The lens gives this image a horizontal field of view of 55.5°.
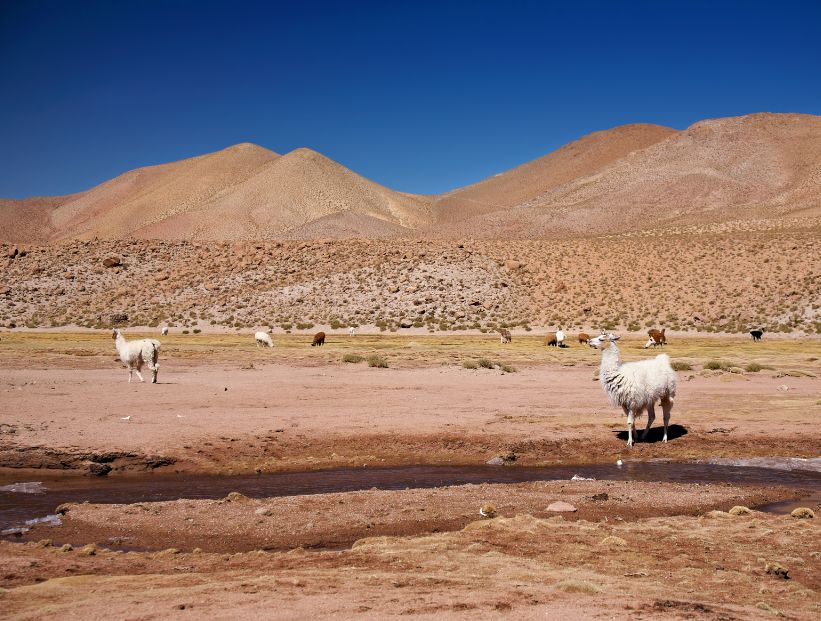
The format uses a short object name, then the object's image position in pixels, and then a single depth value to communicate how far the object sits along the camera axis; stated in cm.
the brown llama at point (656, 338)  3578
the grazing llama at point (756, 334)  4253
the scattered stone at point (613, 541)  859
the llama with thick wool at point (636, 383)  1512
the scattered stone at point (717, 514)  999
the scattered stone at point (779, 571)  750
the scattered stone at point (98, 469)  1318
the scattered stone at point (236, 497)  1081
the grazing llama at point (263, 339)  3631
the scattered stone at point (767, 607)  632
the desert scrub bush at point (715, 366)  2706
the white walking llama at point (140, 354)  2170
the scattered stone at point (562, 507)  1038
